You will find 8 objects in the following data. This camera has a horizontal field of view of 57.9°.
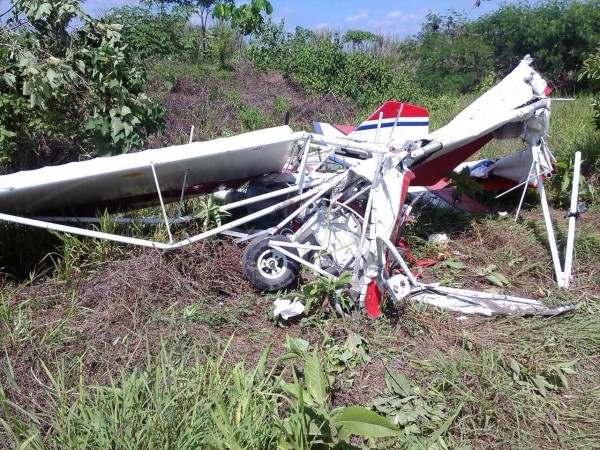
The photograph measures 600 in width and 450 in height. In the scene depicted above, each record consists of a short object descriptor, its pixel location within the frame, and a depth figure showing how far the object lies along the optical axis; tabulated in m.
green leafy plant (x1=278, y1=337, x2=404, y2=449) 2.36
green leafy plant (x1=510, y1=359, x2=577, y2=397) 3.21
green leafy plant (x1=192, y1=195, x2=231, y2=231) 4.52
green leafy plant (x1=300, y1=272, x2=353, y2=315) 3.77
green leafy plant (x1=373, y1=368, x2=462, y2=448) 2.84
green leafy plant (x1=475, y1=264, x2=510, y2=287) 4.57
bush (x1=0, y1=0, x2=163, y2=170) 4.84
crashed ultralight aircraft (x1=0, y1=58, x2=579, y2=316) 3.83
